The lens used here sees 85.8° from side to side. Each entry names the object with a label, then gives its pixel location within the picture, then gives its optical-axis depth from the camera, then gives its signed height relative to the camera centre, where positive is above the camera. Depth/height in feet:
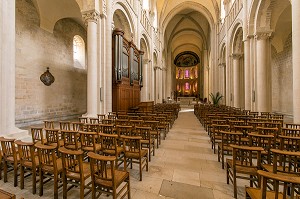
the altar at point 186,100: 99.14 +0.14
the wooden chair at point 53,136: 11.30 -2.76
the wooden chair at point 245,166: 7.72 -3.63
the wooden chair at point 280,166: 6.59 -3.02
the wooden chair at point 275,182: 4.61 -2.44
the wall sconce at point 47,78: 30.01 +4.33
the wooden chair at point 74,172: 7.34 -3.65
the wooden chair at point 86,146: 10.87 -3.29
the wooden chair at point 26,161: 8.69 -3.47
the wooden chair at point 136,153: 10.07 -3.64
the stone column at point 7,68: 13.70 +2.89
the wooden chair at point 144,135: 13.24 -3.16
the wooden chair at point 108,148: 10.13 -3.41
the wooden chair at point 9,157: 9.35 -3.49
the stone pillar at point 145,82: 48.21 +5.64
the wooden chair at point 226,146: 10.96 -3.55
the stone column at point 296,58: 17.47 +4.60
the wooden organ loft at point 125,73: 29.27 +5.83
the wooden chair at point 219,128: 14.23 -2.60
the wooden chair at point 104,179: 6.67 -3.71
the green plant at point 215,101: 54.19 -0.30
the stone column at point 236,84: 42.42 +4.10
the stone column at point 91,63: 23.80 +5.51
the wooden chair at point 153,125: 16.52 -2.56
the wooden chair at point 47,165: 8.04 -3.44
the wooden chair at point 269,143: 9.51 -2.59
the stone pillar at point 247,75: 32.63 +5.05
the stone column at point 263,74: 29.09 +4.67
